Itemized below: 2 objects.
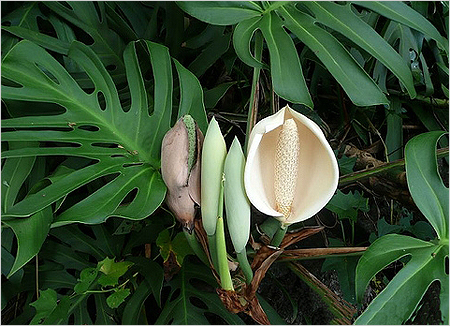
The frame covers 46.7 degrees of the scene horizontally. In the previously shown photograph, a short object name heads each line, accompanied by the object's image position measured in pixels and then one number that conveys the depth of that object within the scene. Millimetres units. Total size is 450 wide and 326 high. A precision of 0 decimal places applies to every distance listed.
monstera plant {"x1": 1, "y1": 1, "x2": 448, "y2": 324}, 656
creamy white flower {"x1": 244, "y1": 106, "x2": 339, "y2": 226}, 623
